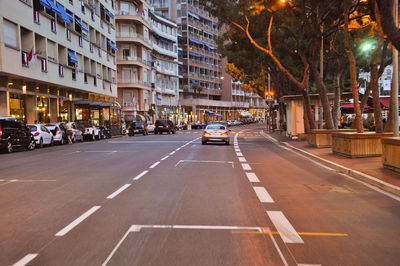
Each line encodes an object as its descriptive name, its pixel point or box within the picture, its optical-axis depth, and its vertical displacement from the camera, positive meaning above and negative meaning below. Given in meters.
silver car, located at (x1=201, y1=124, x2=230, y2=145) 27.77 -0.95
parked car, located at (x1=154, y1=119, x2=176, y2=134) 53.75 -0.77
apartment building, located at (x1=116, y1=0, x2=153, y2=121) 70.25 +10.06
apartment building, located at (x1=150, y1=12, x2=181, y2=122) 83.69 +9.79
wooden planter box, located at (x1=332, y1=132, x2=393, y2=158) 16.53 -1.04
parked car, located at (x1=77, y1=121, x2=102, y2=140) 37.69 -0.73
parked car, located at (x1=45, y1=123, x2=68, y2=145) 30.89 -0.69
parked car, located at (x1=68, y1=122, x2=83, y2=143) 34.03 -0.91
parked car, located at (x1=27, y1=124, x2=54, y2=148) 27.11 -0.74
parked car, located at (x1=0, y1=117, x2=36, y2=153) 22.71 -0.61
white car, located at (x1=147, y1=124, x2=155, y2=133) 58.63 -0.94
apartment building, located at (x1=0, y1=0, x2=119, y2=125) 30.31 +4.89
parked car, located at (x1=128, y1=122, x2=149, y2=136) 49.62 -0.90
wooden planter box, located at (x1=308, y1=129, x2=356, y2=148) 23.14 -1.05
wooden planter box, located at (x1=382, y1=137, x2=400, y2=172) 11.91 -1.01
